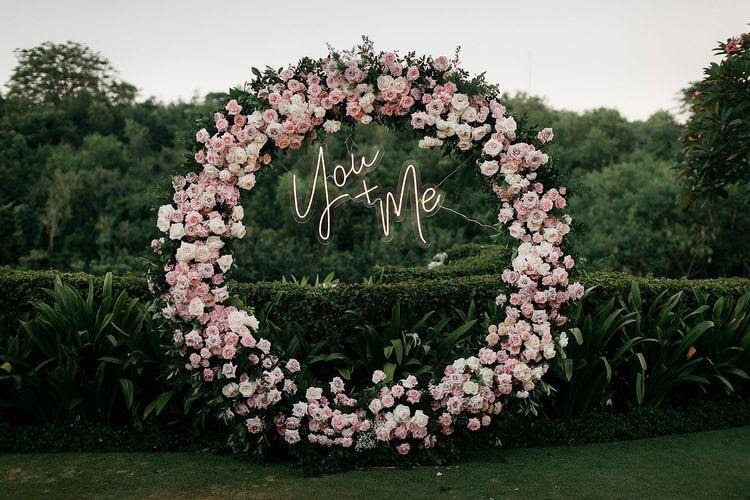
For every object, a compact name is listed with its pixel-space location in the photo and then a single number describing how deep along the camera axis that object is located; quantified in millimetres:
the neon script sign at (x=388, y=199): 6102
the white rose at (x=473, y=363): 5246
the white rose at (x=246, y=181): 5261
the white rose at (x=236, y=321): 5027
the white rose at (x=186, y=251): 5059
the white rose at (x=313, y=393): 5172
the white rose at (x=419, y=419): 5078
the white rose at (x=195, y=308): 4969
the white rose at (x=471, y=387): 5148
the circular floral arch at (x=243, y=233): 5090
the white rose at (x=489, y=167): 5383
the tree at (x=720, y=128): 5863
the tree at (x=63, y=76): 21734
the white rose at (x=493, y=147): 5375
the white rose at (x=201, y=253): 5086
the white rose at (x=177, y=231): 5082
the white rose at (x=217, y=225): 5125
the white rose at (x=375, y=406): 5145
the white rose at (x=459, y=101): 5395
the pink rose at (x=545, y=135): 5347
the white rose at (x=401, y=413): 5074
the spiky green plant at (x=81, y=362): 5582
